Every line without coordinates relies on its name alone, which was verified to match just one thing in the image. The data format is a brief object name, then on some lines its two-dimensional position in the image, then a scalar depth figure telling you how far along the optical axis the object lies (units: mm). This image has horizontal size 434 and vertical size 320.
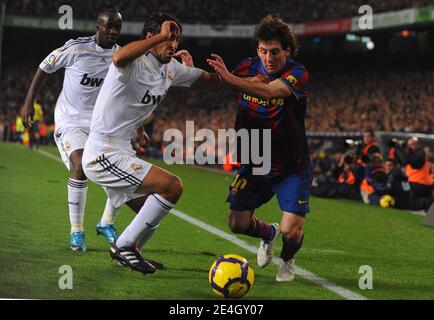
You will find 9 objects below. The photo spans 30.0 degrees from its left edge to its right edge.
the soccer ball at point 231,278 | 5461
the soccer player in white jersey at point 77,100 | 7355
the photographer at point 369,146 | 15188
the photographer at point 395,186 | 14258
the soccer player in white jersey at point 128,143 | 5934
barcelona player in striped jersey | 6098
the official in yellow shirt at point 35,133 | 25938
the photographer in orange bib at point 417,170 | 14234
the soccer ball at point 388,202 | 14453
